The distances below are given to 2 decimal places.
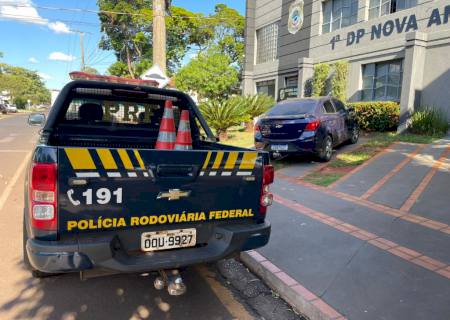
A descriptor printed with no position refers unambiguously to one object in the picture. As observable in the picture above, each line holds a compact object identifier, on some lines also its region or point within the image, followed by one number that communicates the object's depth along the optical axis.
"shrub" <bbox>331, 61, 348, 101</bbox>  15.87
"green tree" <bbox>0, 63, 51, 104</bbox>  74.19
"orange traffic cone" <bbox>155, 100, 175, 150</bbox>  4.30
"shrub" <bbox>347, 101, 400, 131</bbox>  12.72
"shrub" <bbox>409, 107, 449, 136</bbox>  11.36
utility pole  11.86
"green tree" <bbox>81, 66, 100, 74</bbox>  68.32
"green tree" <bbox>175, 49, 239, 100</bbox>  23.81
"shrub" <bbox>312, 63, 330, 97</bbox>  16.59
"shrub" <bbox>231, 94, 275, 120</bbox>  16.20
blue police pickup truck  2.47
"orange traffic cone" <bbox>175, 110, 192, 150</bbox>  4.47
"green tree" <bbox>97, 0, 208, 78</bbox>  35.03
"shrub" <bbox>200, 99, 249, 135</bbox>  13.71
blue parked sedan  8.47
